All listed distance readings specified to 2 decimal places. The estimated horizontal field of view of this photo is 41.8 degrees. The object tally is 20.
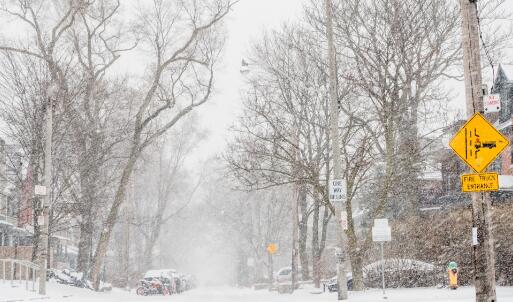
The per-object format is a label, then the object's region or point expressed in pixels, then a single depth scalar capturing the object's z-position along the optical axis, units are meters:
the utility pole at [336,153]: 20.52
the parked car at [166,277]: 38.25
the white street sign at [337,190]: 20.34
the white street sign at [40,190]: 23.31
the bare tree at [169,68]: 35.22
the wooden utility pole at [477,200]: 11.95
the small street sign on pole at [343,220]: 20.53
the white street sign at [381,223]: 21.61
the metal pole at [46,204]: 24.41
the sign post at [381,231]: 21.52
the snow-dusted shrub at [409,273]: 25.88
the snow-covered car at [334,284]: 28.40
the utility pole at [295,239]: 34.59
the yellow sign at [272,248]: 39.68
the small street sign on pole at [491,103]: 12.31
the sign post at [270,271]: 48.69
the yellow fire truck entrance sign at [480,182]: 11.85
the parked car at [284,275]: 50.94
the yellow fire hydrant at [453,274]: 22.17
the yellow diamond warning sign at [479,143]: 11.79
